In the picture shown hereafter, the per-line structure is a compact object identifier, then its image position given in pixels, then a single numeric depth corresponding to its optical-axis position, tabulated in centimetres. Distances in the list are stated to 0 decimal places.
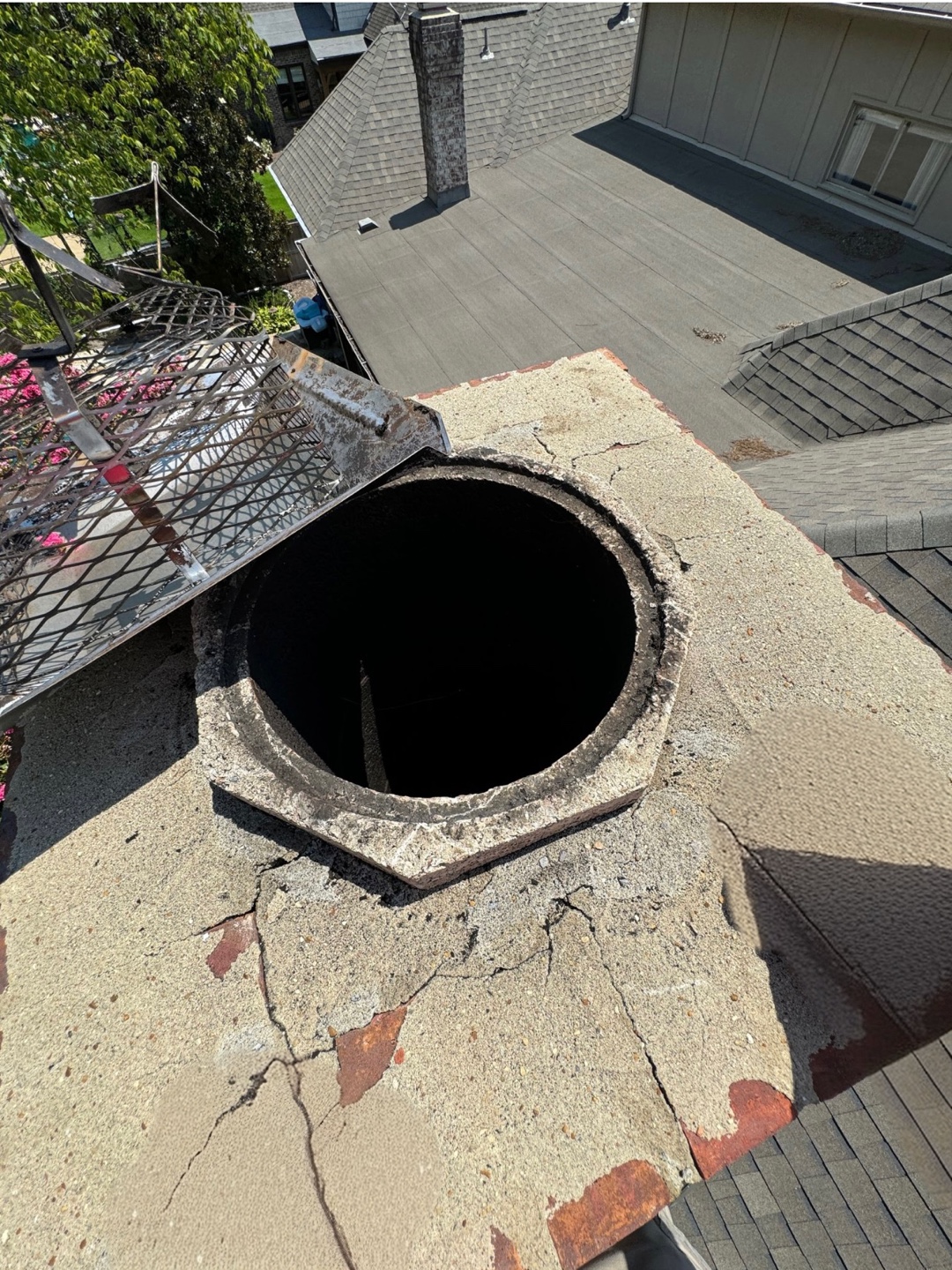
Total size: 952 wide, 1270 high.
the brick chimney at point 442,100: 974
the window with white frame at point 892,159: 870
